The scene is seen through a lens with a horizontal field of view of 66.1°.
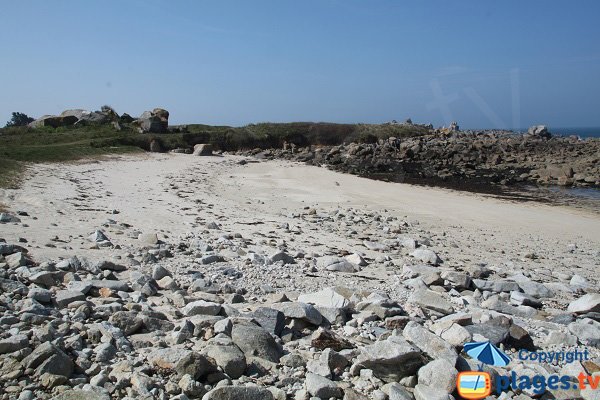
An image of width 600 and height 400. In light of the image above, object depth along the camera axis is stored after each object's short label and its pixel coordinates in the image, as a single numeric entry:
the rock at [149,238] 7.79
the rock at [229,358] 3.61
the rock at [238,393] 3.20
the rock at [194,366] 3.45
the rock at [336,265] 7.21
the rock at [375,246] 8.99
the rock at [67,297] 4.63
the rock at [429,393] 3.42
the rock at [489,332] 4.45
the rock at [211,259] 6.92
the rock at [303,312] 4.68
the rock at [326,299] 5.18
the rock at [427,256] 8.26
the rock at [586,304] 5.75
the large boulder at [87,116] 38.41
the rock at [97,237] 7.45
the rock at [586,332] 4.85
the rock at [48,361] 3.30
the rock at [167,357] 3.60
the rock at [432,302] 5.38
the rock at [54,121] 36.19
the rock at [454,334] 4.34
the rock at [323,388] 3.43
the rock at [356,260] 7.61
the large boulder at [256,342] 3.95
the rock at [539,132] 61.19
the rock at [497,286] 6.74
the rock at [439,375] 3.58
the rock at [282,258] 7.28
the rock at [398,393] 3.44
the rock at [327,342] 4.23
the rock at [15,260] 5.55
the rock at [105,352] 3.66
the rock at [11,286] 4.71
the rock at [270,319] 4.48
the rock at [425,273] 6.60
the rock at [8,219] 7.89
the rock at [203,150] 32.38
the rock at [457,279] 6.68
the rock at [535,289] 6.76
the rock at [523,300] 6.19
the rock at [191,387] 3.30
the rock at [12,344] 3.48
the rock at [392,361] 3.72
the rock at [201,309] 4.75
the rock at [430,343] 3.91
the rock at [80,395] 3.04
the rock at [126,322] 4.21
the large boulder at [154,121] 36.12
